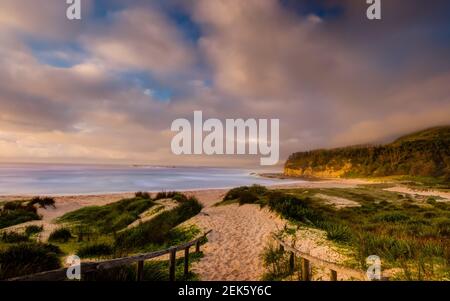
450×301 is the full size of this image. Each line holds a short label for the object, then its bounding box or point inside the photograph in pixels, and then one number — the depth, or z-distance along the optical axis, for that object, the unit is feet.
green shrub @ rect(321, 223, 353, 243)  34.76
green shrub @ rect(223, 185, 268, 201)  85.15
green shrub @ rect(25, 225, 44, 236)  46.68
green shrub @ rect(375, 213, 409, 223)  56.93
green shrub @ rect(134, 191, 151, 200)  84.84
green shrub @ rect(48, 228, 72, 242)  41.45
